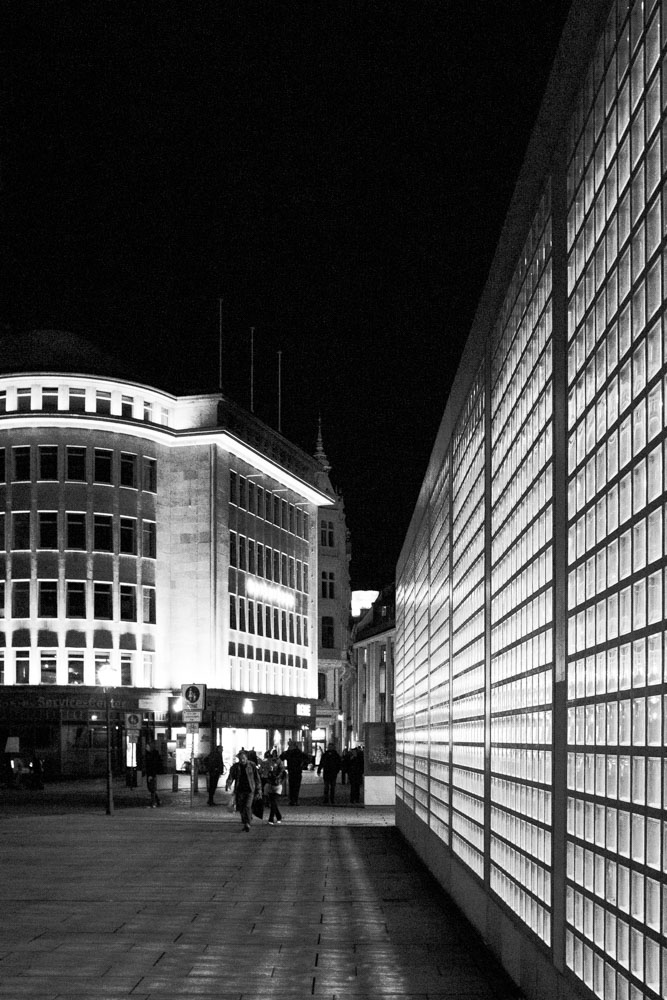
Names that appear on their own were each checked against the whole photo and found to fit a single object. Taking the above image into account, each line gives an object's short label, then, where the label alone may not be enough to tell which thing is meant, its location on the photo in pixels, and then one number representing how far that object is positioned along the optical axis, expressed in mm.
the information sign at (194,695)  37938
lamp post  40312
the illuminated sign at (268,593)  88750
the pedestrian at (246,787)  30581
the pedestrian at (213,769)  44031
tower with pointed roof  129100
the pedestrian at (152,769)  43031
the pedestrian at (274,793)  32853
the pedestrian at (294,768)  41156
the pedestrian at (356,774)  46188
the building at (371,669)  127625
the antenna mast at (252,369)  92062
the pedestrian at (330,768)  43725
